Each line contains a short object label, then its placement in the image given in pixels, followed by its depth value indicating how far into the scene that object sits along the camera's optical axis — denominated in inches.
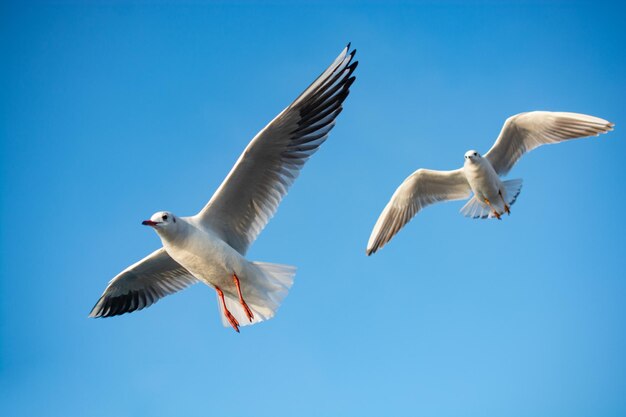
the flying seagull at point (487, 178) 374.6
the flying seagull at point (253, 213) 234.2
